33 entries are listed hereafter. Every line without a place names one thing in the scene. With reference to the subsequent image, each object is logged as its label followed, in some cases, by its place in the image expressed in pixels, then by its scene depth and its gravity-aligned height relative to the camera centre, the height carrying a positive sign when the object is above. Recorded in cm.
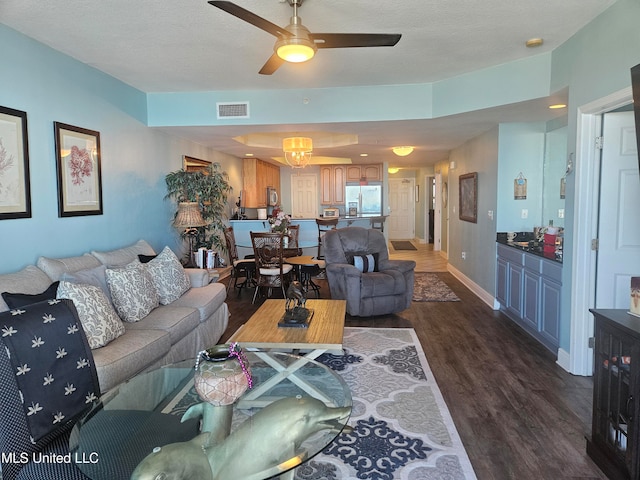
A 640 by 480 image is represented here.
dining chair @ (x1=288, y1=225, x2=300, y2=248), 618 -42
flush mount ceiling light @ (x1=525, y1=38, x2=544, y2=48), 317 +129
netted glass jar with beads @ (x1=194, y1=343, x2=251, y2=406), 135 -56
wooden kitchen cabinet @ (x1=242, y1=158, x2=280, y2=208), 818 +52
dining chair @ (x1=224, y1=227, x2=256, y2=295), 580 -82
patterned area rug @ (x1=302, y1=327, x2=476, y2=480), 202 -129
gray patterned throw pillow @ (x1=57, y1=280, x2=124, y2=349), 245 -64
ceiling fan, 226 +95
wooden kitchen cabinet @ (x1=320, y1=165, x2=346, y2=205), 969 +58
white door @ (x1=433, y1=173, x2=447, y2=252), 968 -7
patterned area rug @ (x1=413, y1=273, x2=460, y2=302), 548 -121
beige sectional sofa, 240 -85
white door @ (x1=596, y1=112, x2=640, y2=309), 289 -5
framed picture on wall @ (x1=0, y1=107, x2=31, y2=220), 275 +30
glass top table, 126 -82
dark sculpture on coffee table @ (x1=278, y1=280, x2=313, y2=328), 301 -81
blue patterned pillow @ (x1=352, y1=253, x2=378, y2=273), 492 -67
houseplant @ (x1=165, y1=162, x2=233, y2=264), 493 +20
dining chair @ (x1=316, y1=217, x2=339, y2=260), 679 -28
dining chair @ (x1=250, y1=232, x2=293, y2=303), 512 -69
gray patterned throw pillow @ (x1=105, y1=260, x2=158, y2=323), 303 -64
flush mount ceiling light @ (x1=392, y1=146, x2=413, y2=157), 670 +94
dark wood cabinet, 179 -89
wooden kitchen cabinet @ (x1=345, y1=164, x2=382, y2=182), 942 +82
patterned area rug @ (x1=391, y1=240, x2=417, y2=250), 1089 -106
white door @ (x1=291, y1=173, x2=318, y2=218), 1009 +31
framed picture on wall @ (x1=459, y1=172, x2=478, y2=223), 581 +15
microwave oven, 910 +25
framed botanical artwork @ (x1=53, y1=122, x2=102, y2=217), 329 +33
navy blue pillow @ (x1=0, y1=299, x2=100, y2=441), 151 -61
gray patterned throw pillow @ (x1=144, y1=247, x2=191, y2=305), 357 -61
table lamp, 461 -9
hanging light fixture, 609 +90
